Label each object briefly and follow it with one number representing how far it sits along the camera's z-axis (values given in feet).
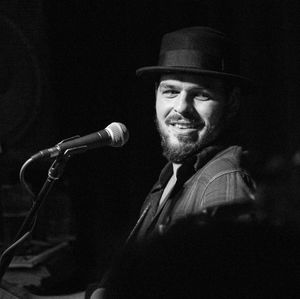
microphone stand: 13.71
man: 14.68
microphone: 13.84
